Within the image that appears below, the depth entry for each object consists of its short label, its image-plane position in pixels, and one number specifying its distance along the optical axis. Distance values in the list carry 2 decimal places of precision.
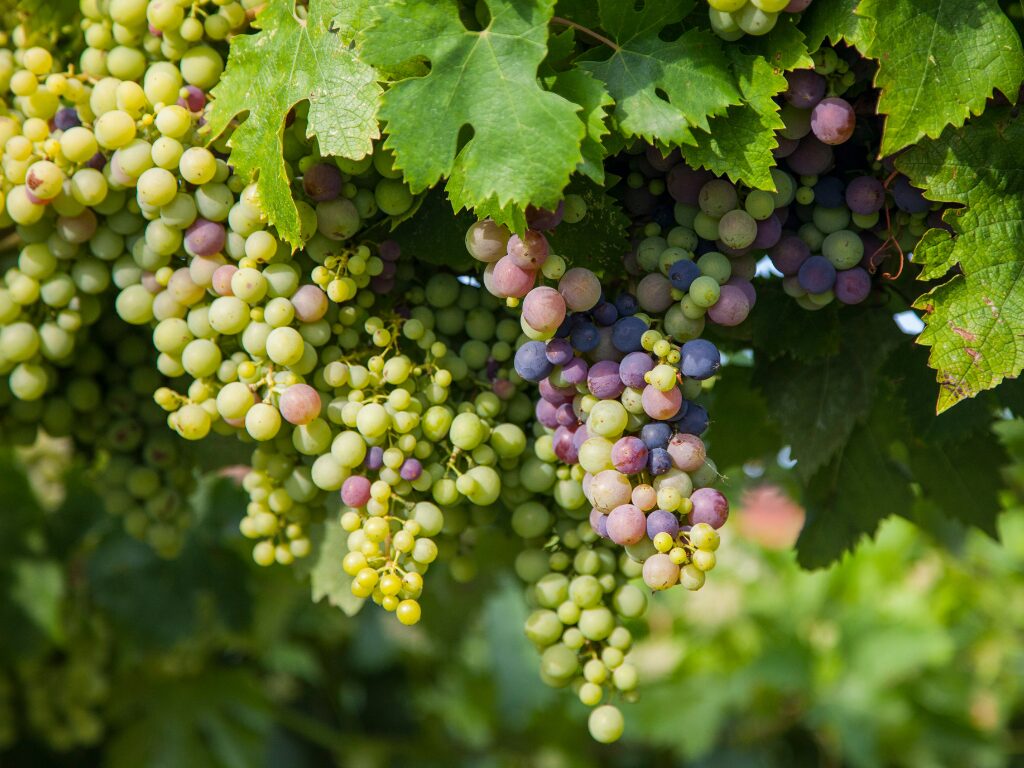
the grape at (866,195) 0.66
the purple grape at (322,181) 0.67
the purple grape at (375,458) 0.70
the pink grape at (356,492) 0.69
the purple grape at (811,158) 0.65
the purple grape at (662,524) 0.59
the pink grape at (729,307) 0.63
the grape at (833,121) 0.61
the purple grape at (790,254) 0.68
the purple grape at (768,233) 0.66
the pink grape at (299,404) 0.67
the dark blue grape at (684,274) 0.63
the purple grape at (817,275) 0.67
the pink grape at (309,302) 0.68
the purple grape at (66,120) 0.75
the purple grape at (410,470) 0.70
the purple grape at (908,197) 0.64
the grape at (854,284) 0.67
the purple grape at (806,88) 0.62
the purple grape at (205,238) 0.70
